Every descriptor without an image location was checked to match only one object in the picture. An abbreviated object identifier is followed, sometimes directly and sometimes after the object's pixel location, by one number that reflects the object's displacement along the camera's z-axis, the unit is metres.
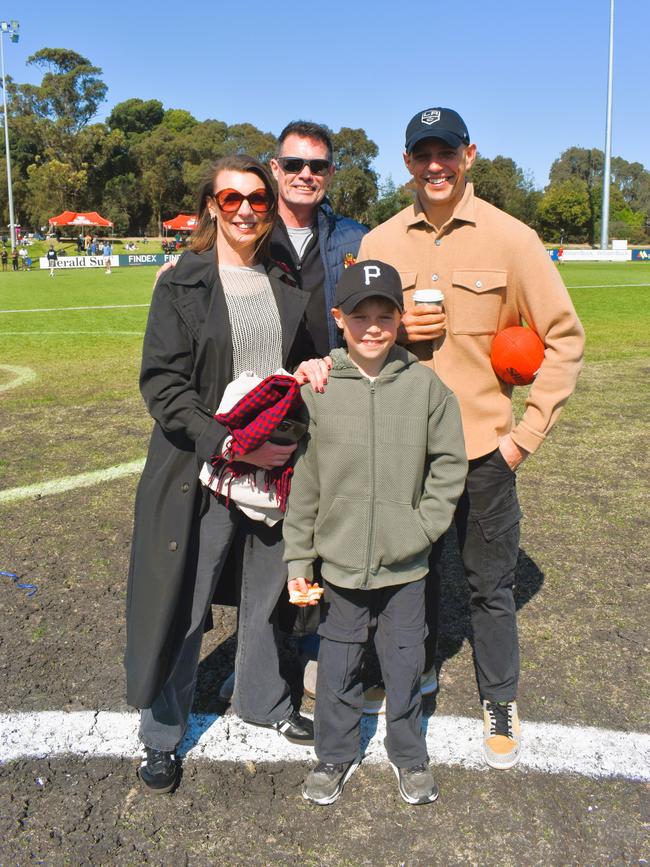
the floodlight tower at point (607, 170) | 55.22
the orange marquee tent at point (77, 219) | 62.44
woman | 2.63
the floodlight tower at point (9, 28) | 57.24
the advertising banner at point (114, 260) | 48.75
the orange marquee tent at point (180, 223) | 66.73
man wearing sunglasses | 3.28
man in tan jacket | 2.72
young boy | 2.61
